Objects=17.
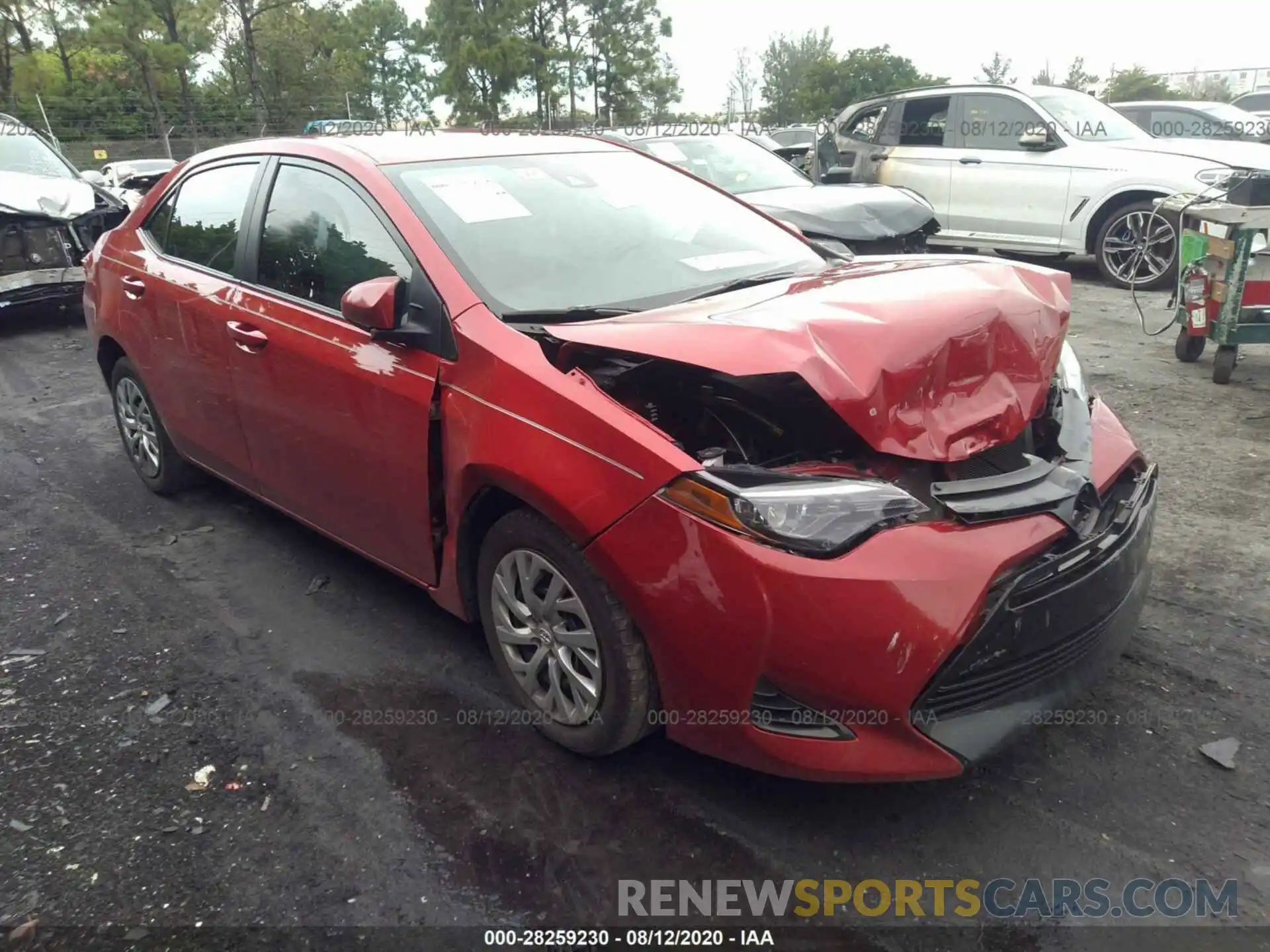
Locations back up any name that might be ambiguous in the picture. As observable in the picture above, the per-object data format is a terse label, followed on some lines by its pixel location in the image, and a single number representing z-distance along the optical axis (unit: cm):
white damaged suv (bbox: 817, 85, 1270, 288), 890
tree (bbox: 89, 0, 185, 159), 2873
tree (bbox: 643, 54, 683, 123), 4694
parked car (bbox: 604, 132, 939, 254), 761
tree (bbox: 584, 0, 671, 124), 4359
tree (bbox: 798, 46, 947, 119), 4259
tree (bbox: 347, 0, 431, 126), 5244
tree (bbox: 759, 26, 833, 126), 5812
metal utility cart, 582
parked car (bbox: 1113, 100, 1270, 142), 1324
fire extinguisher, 609
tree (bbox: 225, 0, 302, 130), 2958
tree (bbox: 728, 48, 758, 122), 5698
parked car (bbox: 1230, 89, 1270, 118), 2052
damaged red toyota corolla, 218
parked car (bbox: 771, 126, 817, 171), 2038
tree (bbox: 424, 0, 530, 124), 3734
